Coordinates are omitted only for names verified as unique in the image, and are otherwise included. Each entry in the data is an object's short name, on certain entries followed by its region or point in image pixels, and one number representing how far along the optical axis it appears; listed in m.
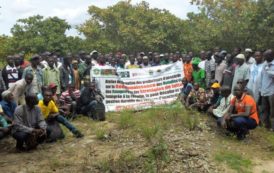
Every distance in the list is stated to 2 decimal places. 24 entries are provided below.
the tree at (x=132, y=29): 16.72
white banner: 6.83
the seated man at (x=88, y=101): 6.12
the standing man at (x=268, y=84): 5.53
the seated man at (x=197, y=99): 6.14
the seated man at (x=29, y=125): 4.62
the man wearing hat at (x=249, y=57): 6.45
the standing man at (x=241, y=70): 5.98
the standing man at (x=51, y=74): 6.25
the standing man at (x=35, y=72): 5.46
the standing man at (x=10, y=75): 5.77
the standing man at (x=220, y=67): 6.58
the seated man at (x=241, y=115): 5.06
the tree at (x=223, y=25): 13.40
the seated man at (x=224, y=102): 5.45
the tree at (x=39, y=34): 16.15
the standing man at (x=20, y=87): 5.20
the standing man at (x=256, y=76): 5.82
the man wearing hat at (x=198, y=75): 6.84
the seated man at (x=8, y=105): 5.01
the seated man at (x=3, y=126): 4.81
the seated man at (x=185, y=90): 6.59
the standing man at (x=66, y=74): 6.49
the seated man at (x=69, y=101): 5.99
